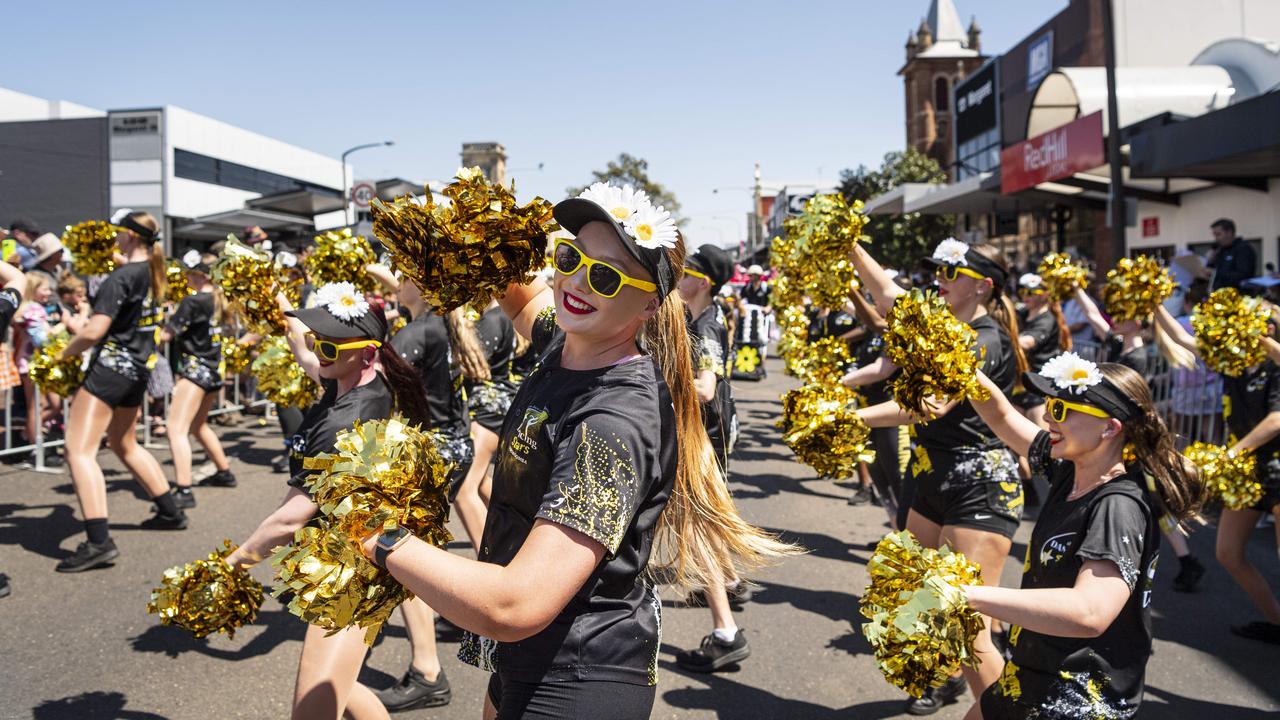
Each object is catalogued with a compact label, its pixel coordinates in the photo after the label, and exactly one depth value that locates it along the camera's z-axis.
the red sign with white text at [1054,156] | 14.62
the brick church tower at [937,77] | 82.44
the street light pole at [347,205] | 23.09
